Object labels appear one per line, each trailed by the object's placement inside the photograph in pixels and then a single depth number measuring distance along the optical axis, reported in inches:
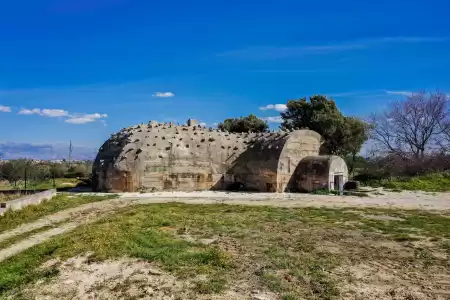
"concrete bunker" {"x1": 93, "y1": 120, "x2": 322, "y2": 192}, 1021.8
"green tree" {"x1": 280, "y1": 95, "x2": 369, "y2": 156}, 1491.1
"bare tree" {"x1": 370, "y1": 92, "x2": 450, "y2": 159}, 1557.6
